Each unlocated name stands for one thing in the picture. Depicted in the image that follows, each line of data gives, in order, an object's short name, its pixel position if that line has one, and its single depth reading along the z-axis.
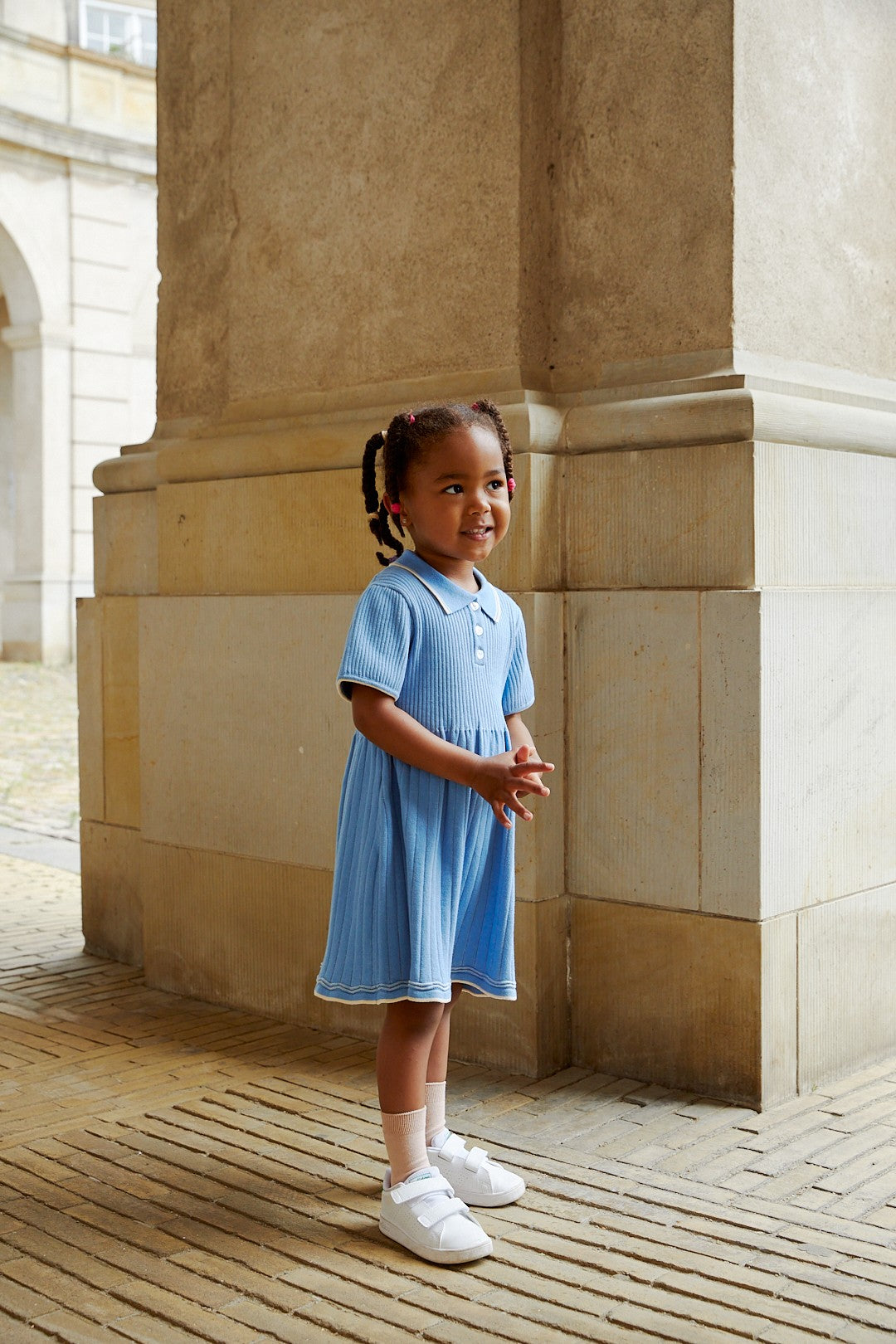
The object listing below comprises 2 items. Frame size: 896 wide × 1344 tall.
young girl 2.72
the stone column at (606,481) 3.50
